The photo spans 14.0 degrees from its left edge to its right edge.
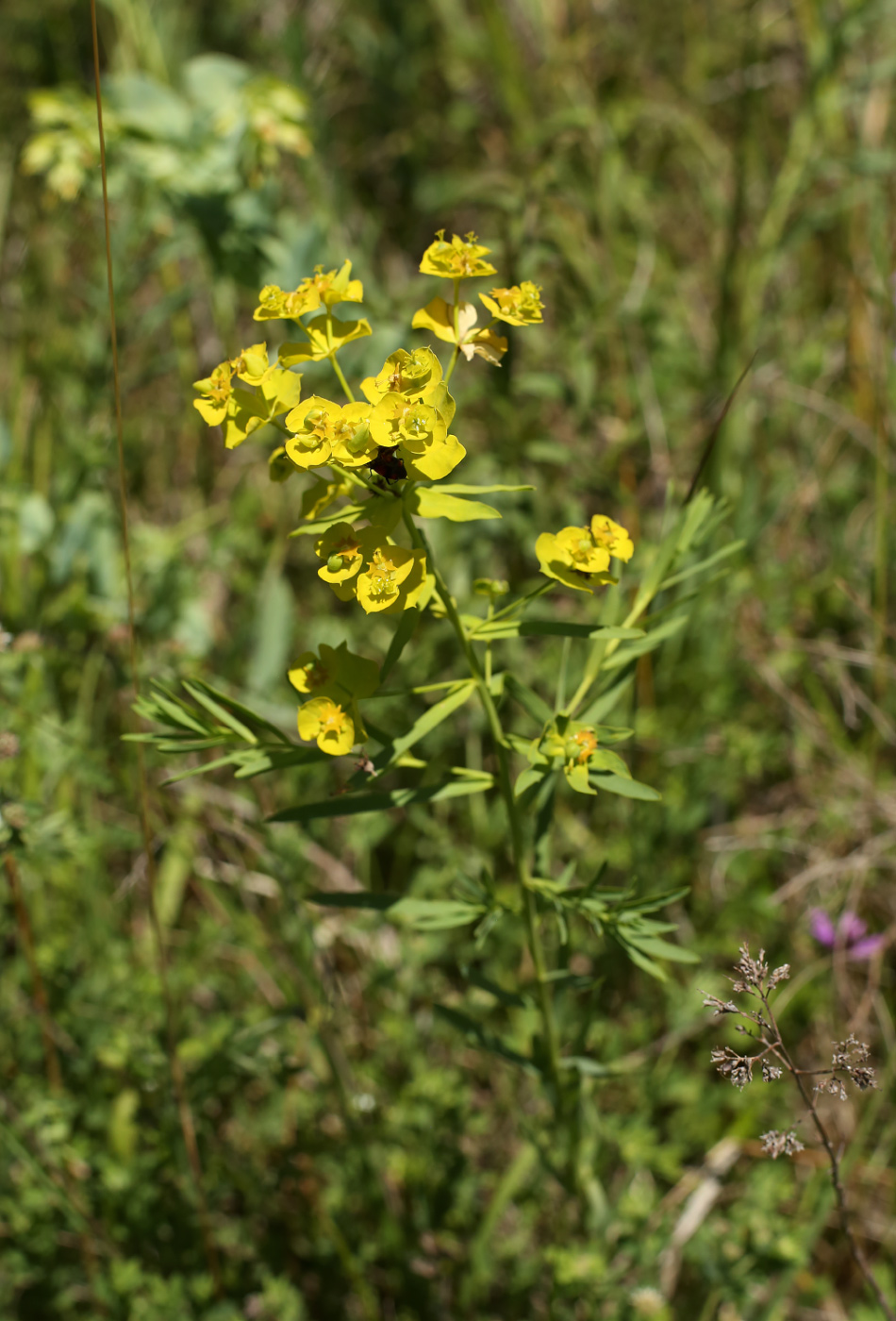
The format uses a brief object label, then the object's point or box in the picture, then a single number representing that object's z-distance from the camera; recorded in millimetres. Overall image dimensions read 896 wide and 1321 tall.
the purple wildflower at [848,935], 1124
